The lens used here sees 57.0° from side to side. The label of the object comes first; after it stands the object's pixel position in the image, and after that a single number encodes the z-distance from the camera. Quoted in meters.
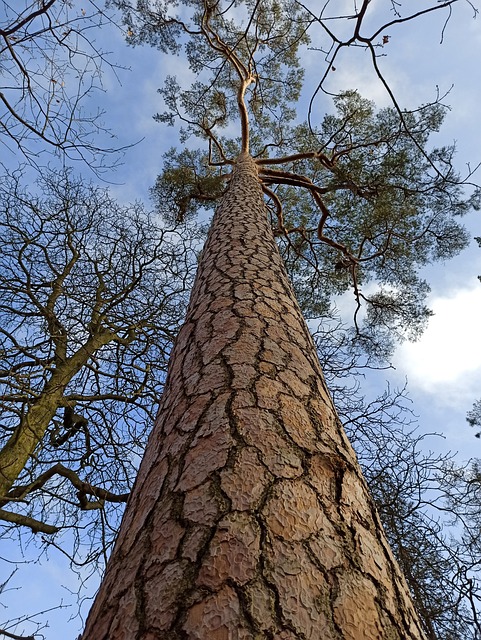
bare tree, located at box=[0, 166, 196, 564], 3.60
